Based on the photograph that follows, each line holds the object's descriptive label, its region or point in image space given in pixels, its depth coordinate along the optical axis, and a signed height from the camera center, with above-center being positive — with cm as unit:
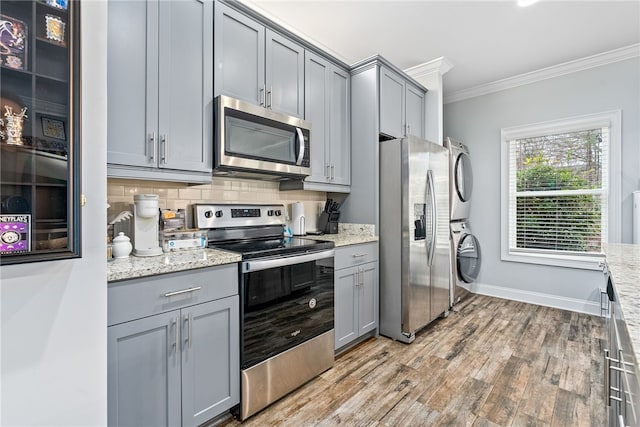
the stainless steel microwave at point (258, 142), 190 +48
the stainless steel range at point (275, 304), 169 -58
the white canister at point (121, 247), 156 -19
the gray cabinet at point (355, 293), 236 -69
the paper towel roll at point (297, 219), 276 -8
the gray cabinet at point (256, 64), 193 +103
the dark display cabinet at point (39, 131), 86 +23
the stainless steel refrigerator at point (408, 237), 263 -23
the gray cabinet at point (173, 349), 126 -65
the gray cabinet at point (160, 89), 153 +67
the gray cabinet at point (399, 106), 283 +108
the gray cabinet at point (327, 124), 253 +77
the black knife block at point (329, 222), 292 -11
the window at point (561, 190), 332 +25
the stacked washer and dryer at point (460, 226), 348 -18
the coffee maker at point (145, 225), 162 -8
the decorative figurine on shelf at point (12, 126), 85 +24
